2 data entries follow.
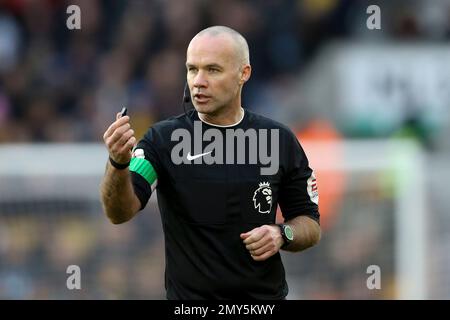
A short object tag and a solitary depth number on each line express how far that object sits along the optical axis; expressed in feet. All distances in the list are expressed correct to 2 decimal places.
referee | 33.40
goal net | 60.08
